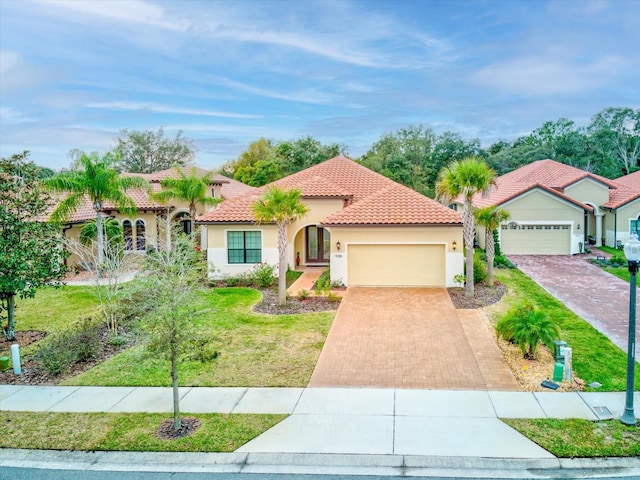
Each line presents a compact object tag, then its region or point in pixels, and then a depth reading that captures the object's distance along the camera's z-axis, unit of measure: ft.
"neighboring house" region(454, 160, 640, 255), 95.40
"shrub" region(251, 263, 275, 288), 71.97
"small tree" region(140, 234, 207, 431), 28.45
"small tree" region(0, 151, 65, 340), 44.52
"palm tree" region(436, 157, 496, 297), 59.62
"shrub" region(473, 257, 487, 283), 69.51
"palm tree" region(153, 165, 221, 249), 87.20
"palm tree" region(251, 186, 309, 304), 58.54
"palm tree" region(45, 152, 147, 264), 69.46
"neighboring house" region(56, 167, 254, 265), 96.27
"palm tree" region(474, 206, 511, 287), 66.74
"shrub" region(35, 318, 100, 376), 39.75
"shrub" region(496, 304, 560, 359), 39.73
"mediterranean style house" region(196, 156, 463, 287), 68.69
